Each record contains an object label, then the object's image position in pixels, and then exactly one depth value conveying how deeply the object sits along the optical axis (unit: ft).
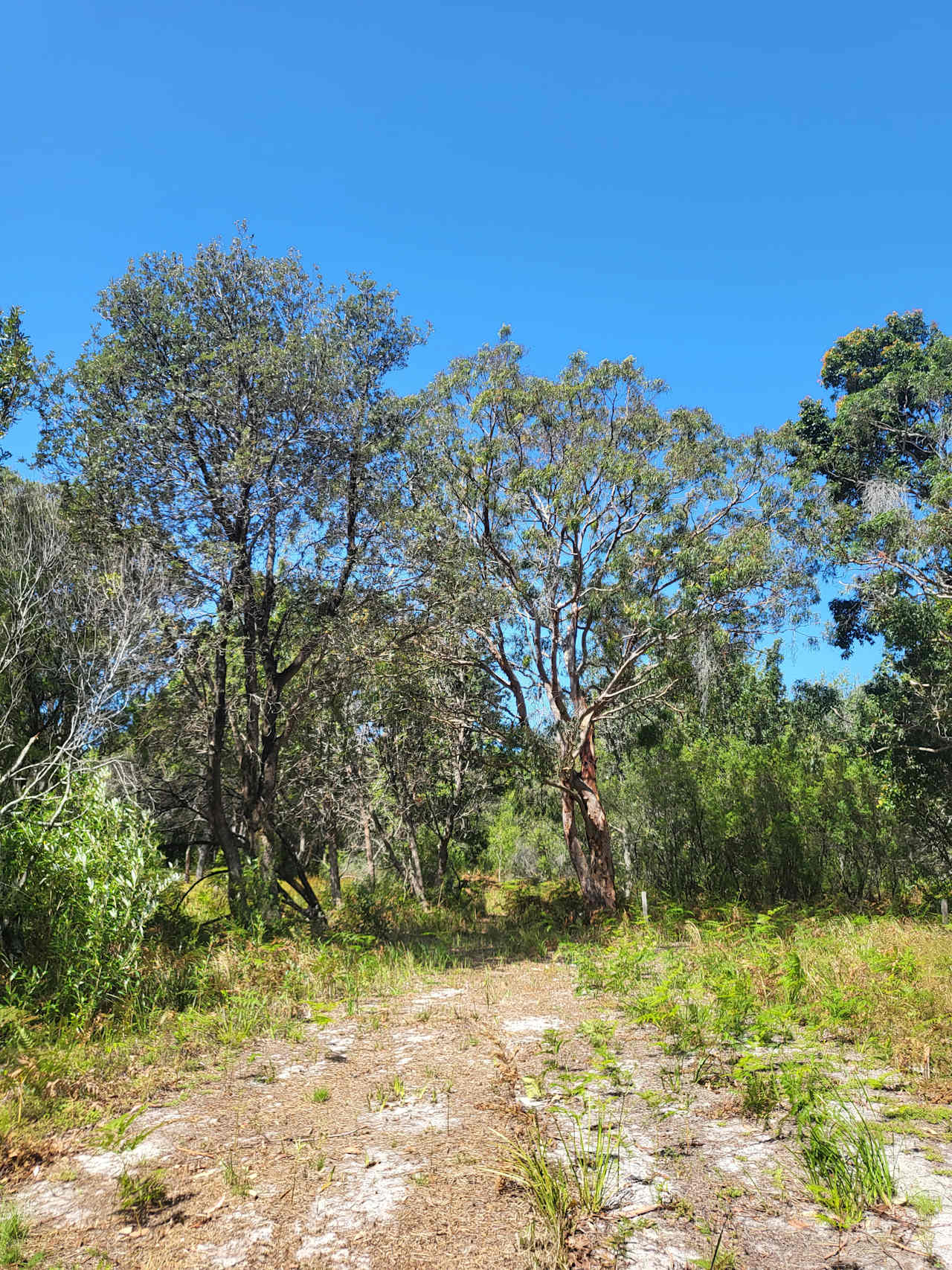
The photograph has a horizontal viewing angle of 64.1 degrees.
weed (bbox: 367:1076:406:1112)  16.97
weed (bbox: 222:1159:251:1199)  12.78
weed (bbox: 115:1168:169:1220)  12.58
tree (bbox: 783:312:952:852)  44.96
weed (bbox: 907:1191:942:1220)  10.81
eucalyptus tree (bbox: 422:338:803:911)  43.50
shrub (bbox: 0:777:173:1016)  22.53
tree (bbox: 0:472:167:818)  28.09
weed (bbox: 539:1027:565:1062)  19.67
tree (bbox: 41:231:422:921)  33.73
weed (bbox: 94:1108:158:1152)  15.07
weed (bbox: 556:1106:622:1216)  11.57
